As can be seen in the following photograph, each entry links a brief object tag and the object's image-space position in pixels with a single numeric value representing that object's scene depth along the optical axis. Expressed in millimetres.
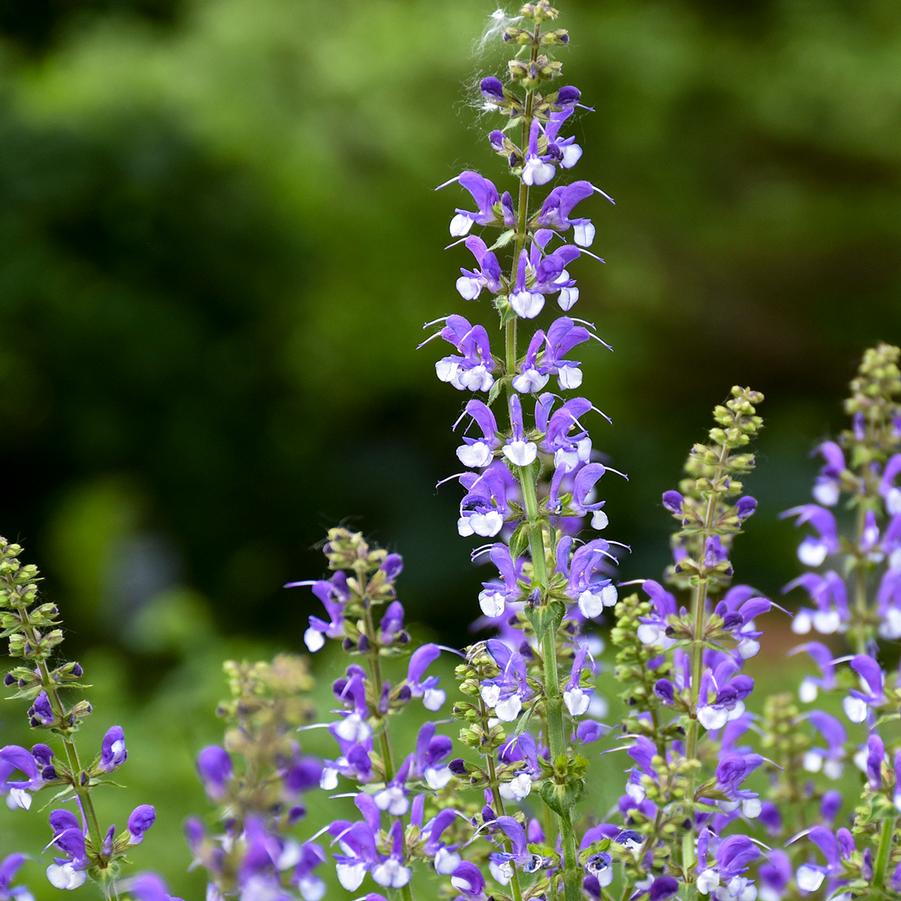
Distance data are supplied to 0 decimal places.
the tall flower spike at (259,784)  1043
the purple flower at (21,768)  1184
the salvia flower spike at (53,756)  1162
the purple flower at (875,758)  1186
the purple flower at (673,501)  1202
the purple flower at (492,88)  1190
